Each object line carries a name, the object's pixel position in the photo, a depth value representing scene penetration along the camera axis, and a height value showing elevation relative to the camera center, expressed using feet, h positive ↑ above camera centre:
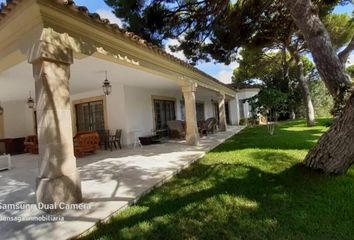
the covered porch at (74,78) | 12.97 +5.06
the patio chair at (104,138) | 36.67 -0.93
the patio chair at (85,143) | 30.46 -1.28
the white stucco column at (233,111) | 81.63 +3.47
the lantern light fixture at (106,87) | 28.37 +4.73
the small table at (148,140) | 38.88 -1.76
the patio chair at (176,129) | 42.16 -0.40
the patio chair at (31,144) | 38.63 -1.14
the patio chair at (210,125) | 47.20 -0.13
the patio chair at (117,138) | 35.62 -1.07
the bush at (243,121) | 77.57 +0.16
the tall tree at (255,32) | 15.79 +12.65
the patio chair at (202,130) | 45.88 -0.91
